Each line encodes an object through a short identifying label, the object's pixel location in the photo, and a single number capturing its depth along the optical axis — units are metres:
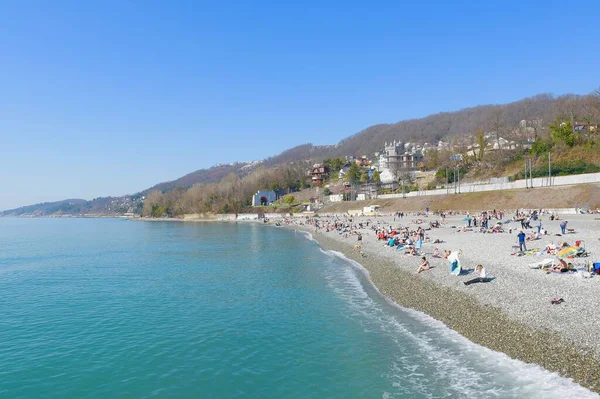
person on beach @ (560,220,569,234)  28.03
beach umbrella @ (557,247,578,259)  19.58
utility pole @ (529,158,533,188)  58.25
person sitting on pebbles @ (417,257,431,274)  23.19
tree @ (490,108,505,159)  80.89
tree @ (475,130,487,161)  84.74
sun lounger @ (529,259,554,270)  18.39
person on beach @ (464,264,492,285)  18.64
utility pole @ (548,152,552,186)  54.25
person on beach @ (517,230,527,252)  23.20
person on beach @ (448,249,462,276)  20.81
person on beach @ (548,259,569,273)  17.52
